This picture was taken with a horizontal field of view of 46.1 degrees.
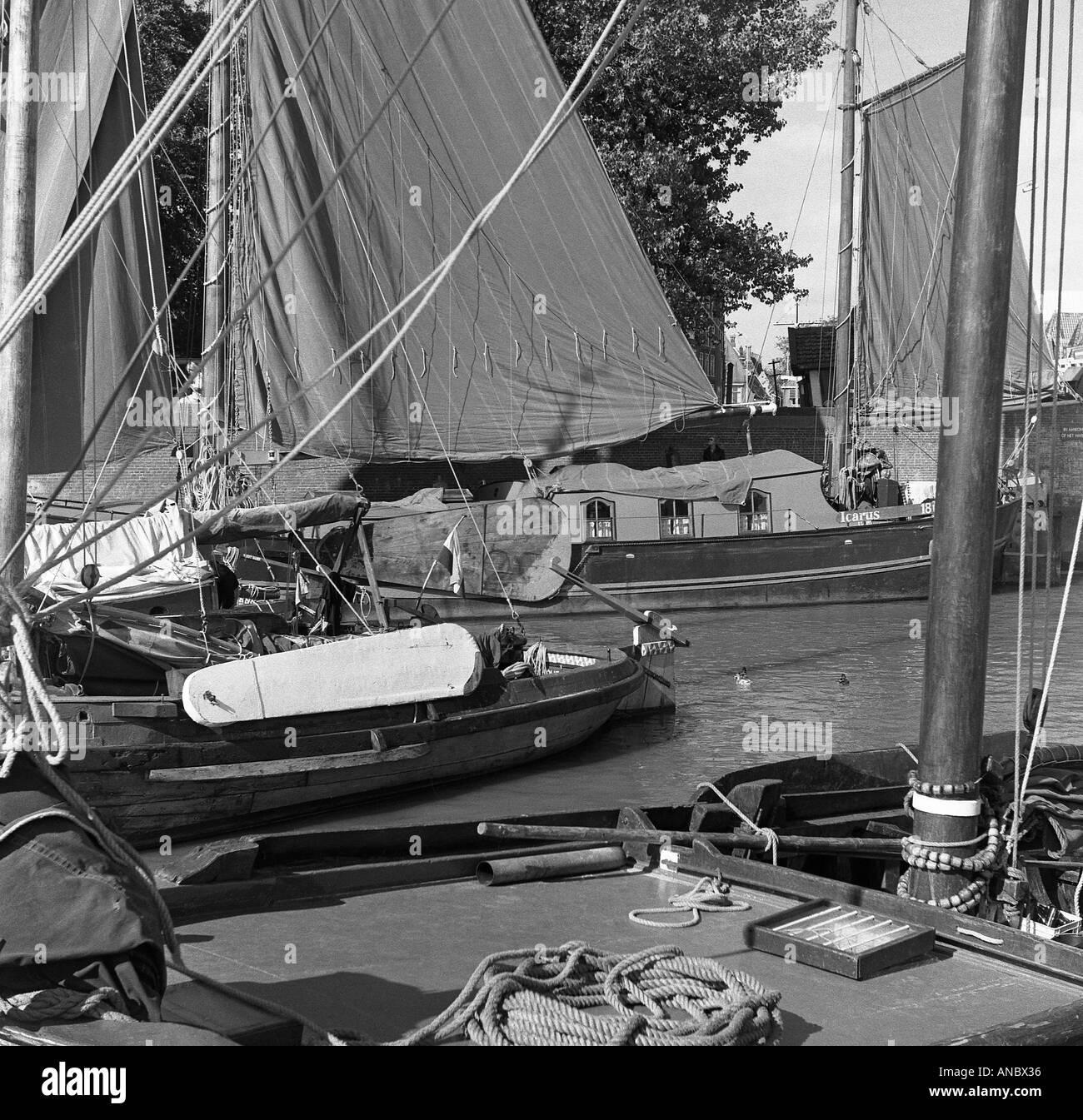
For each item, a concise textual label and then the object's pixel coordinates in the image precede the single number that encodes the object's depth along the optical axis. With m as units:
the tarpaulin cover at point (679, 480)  24.72
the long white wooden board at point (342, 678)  9.74
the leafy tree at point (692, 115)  29.36
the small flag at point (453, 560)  19.61
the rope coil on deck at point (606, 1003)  3.26
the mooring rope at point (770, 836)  5.85
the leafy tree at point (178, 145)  31.00
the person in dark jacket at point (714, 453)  28.80
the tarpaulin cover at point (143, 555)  13.58
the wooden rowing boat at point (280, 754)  9.43
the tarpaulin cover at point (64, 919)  3.09
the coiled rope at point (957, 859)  4.83
